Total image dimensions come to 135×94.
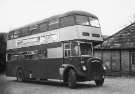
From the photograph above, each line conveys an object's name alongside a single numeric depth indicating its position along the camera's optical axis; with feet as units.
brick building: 79.61
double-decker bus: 47.01
